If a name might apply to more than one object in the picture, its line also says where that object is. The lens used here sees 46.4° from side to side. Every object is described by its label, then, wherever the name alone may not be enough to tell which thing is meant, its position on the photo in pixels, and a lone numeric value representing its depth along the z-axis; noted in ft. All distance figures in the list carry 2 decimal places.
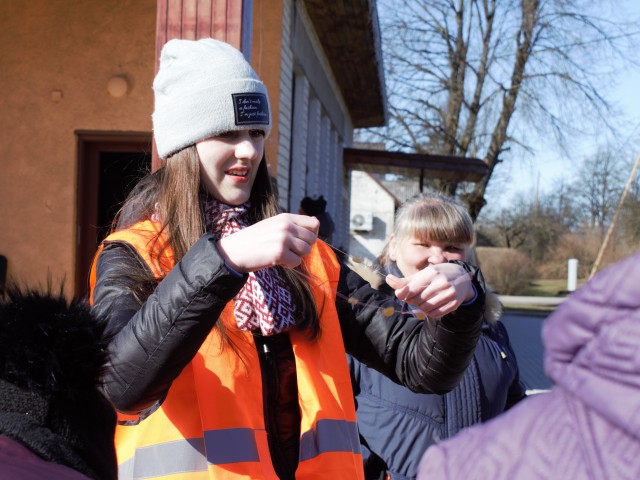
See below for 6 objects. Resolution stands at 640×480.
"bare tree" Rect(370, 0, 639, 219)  68.85
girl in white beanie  5.03
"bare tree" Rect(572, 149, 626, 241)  69.10
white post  86.22
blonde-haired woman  8.80
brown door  21.86
